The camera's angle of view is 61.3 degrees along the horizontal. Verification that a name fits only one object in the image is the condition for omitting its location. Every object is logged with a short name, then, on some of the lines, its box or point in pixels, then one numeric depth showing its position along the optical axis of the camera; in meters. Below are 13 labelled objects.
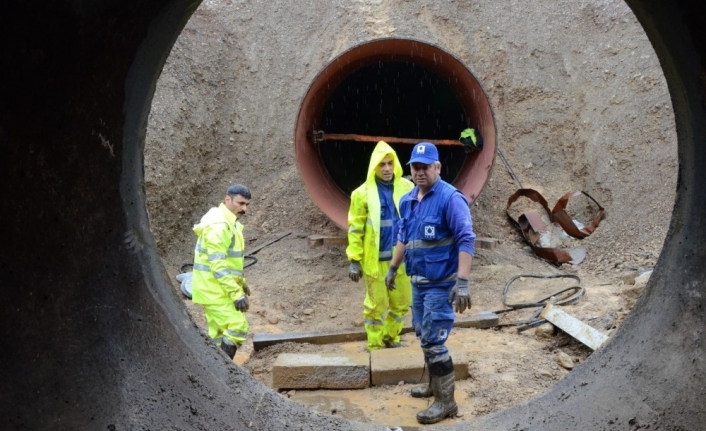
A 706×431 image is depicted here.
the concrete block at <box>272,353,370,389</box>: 4.95
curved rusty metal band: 8.73
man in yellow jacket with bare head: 4.85
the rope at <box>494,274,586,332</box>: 6.25
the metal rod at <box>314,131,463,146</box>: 7.62
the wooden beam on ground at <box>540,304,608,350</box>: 5.29
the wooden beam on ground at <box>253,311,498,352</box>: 6.08
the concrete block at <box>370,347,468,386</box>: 5.02
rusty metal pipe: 7.18
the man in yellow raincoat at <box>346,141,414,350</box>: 5.85
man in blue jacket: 4.16
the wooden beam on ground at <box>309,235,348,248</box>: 7.86
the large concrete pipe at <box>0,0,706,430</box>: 1.72
